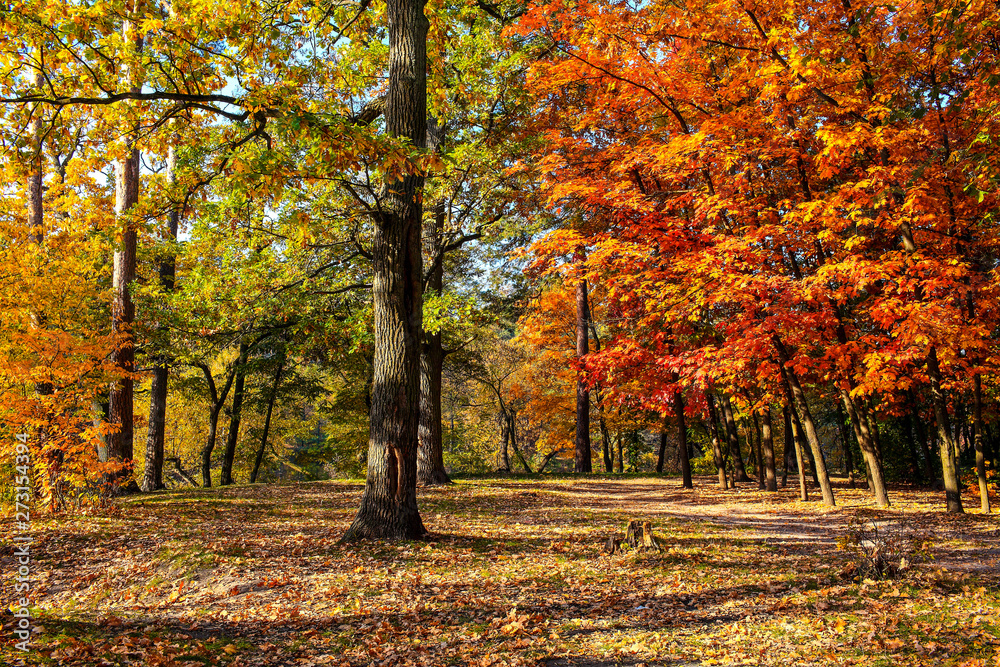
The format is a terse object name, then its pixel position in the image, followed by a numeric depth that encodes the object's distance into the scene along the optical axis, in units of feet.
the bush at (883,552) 18.58
